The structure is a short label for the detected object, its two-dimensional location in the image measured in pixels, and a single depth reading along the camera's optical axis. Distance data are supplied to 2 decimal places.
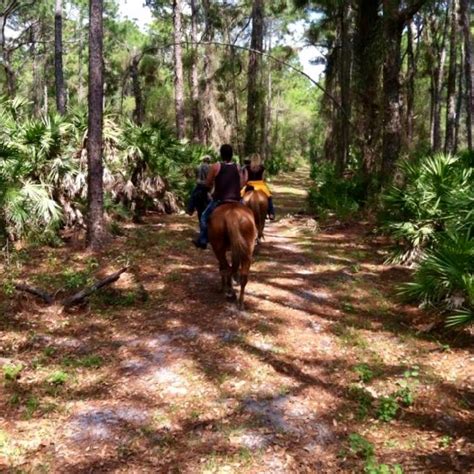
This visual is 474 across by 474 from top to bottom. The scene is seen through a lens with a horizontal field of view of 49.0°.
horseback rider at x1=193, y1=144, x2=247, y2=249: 7.67
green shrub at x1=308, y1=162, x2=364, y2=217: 14.94
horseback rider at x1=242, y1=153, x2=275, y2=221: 10.60
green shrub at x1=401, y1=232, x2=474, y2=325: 6.33
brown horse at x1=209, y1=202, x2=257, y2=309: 7.16
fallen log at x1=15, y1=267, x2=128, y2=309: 7.50
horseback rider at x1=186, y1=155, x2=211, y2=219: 10.99
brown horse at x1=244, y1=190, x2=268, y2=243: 10.41
